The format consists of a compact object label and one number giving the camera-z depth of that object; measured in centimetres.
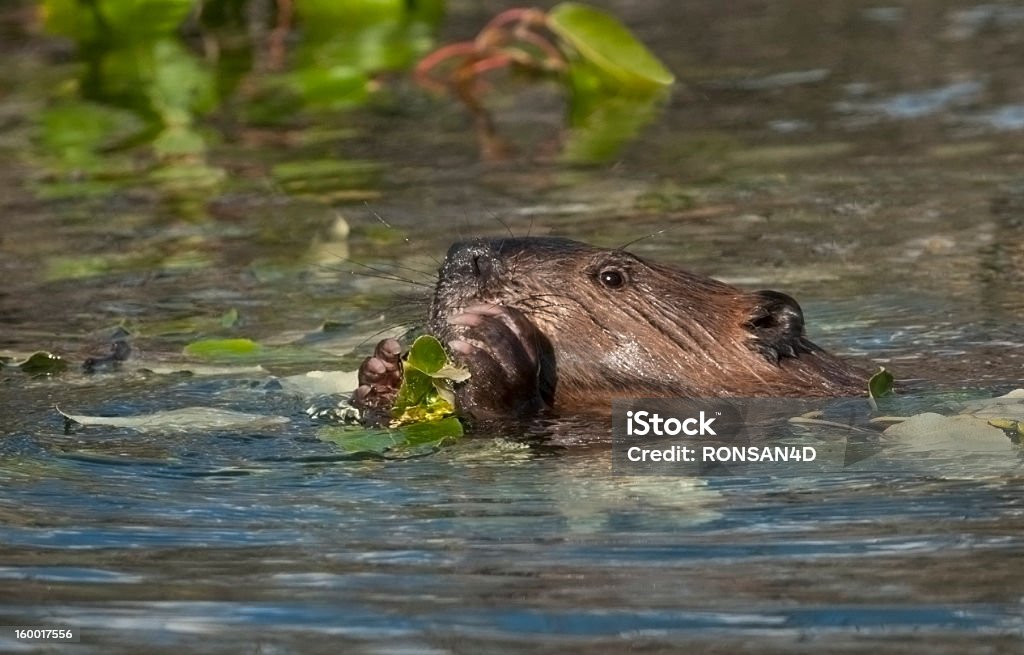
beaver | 1036
